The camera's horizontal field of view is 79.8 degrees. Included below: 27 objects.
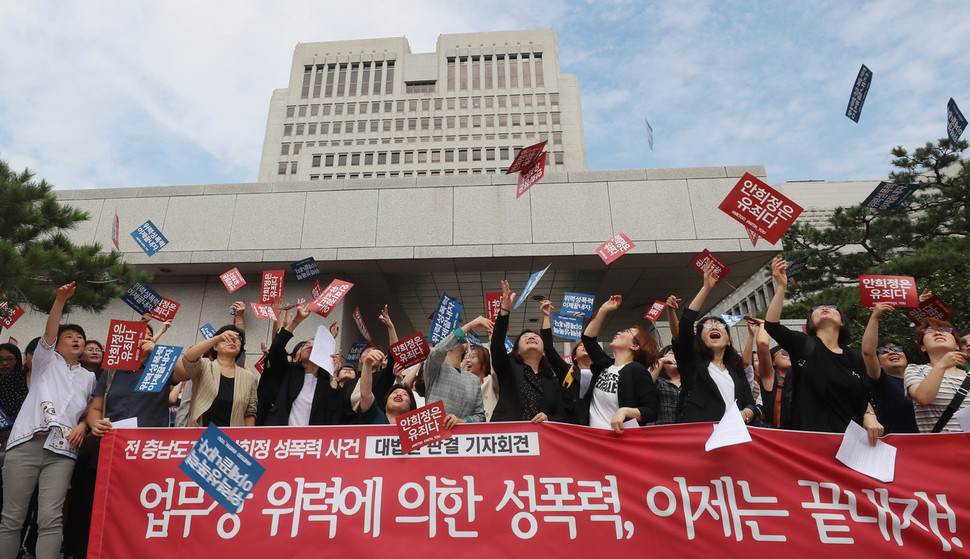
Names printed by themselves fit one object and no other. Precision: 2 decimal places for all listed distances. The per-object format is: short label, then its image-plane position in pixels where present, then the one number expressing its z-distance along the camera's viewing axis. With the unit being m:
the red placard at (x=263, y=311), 6.89
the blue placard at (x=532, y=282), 4.93
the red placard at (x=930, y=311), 5.47
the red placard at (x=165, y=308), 6.73
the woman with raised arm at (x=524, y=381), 4.05
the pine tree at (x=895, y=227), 15.03
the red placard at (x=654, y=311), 8.22
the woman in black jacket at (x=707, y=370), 3.73
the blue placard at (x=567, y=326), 6.23
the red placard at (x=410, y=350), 4.54
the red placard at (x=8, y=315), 6.81
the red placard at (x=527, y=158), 7.62
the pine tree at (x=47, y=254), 6.51
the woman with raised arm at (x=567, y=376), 4.27
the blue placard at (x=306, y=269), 8.34
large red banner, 3.18
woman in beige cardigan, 4.05
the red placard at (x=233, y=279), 7.91
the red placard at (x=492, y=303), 6.03
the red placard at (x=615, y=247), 7.88
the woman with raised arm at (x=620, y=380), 3.78
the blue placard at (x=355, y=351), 7.69
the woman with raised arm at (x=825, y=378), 3.51
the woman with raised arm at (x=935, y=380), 3.50
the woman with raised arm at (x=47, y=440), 3.48
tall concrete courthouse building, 10.34
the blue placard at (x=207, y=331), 9.19
